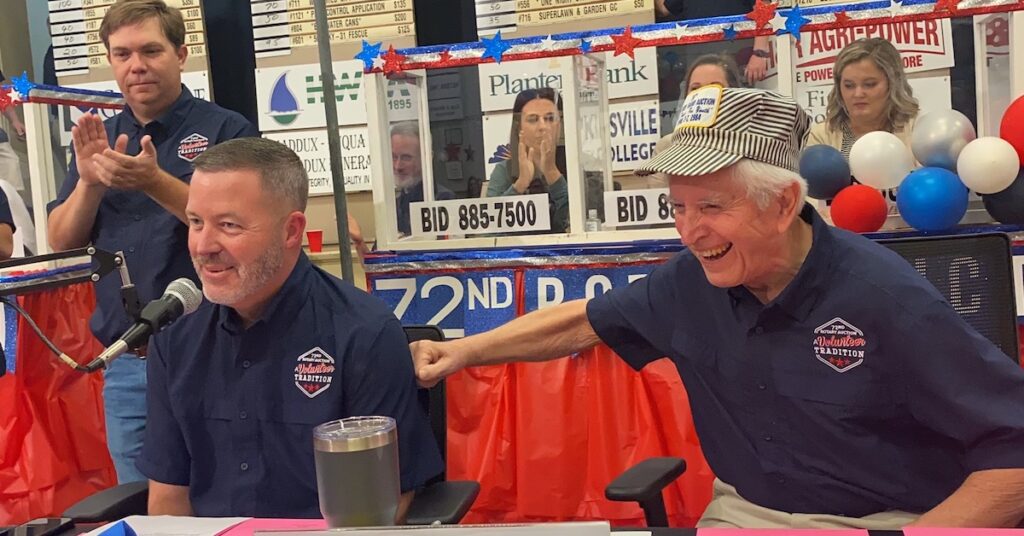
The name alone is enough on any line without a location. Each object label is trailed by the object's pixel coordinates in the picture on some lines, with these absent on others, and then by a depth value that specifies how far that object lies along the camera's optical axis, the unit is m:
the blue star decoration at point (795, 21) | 3.33
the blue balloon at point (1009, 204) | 2.96
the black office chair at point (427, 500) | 1.76
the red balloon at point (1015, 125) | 2.99
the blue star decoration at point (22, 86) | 4.09
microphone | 1.48
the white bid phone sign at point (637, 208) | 3.50
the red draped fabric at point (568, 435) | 3.16
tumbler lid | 1.26
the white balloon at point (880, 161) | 3.16
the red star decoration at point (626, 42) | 3.46
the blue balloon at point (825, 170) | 3.24
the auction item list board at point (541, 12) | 5.12
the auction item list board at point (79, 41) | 6.02
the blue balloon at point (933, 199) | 2.98
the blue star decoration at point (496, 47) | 3.55
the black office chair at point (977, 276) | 2.10
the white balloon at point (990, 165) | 2.92
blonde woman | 3.41
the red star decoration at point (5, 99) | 4.14
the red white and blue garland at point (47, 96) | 4.10
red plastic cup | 5.32
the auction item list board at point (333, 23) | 5.44
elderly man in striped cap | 1.59
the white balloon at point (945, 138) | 3.10
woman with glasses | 3.68
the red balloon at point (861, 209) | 3.12
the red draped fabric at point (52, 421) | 3.74
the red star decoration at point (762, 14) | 3.33
